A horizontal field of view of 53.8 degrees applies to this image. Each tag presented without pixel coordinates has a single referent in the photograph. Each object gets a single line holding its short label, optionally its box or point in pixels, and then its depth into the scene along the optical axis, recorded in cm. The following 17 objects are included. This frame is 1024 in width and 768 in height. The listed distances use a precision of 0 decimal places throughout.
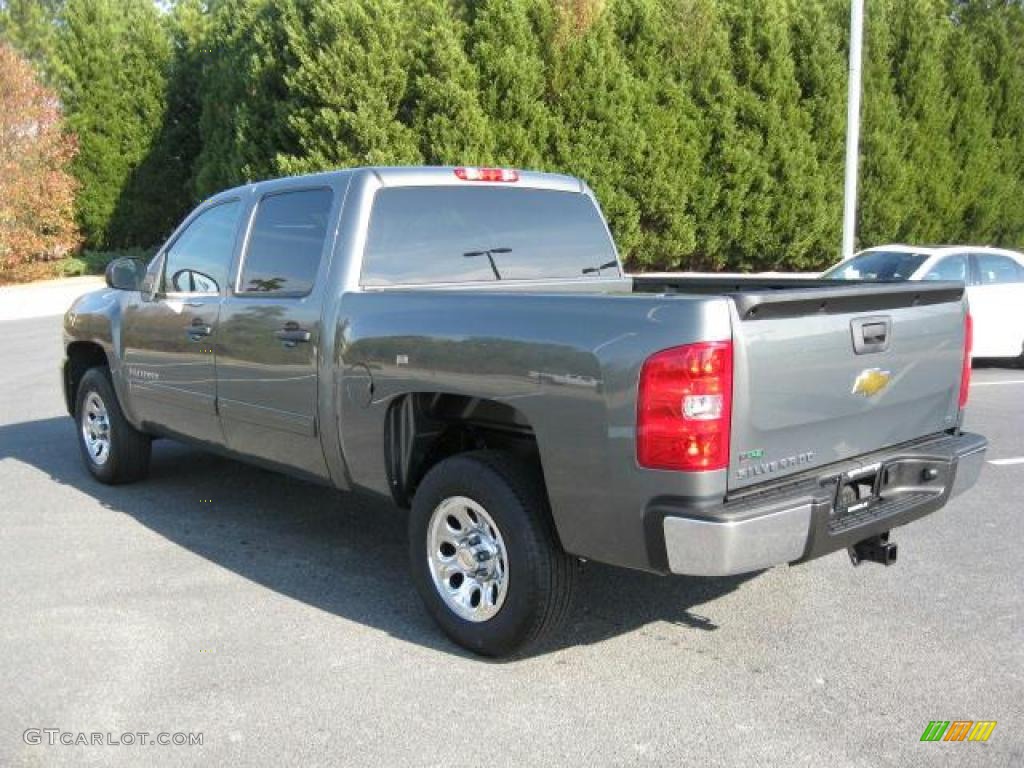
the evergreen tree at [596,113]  2170
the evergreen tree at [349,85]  2000
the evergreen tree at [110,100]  2738
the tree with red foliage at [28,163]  2470
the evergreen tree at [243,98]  2155
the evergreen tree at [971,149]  2550
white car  1117
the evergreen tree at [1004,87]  2608
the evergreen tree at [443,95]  2055
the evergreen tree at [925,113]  2467
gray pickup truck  334
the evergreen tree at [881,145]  2403
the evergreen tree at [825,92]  2347
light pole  1568
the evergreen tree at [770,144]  2295
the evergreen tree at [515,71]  2116
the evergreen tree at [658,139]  2223
